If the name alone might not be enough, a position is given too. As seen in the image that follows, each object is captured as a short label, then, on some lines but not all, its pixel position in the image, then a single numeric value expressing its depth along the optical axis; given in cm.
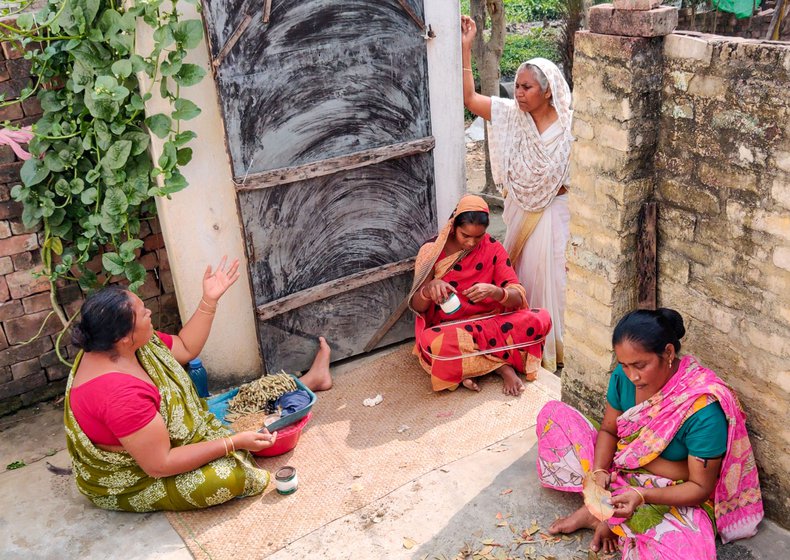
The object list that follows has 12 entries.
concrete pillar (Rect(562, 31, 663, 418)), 327
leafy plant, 406
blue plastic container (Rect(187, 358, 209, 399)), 470
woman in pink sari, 304
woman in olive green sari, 348
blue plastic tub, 427
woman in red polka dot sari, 476
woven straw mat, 373
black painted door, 438
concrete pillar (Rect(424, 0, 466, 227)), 498
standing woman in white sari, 499
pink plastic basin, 423
